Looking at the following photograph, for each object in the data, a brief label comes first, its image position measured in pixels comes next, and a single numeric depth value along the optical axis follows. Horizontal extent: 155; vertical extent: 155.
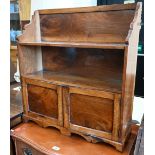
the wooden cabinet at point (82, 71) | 1.06
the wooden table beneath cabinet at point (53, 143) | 1.13
